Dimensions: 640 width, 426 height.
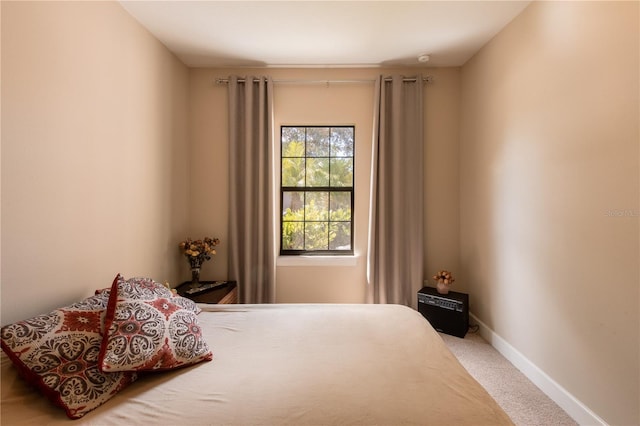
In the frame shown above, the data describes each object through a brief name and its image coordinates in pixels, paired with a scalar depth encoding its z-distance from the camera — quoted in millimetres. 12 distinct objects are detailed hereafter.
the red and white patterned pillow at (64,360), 986
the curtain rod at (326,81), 3044
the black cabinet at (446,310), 2643
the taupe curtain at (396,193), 2990
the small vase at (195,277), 2755
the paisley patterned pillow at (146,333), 1096
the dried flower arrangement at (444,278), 2785
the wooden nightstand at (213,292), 2494
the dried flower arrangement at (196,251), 2699
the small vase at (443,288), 2781
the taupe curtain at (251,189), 2982
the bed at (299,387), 925
